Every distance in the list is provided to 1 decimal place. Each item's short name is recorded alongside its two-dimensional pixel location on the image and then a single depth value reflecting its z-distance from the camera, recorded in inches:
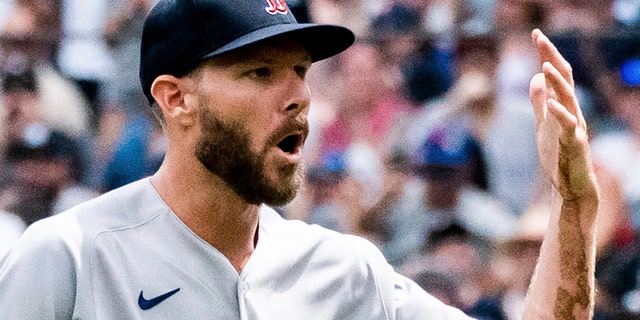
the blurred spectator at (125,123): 524.4
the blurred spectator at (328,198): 514.3
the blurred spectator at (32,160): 513.3
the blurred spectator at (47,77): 532.7
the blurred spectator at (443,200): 487.2
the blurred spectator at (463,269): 455.2
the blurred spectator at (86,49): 551.5
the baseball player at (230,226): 220.5
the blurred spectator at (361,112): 526.6
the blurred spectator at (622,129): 481.1
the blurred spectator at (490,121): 500.7
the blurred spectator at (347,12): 573.0
